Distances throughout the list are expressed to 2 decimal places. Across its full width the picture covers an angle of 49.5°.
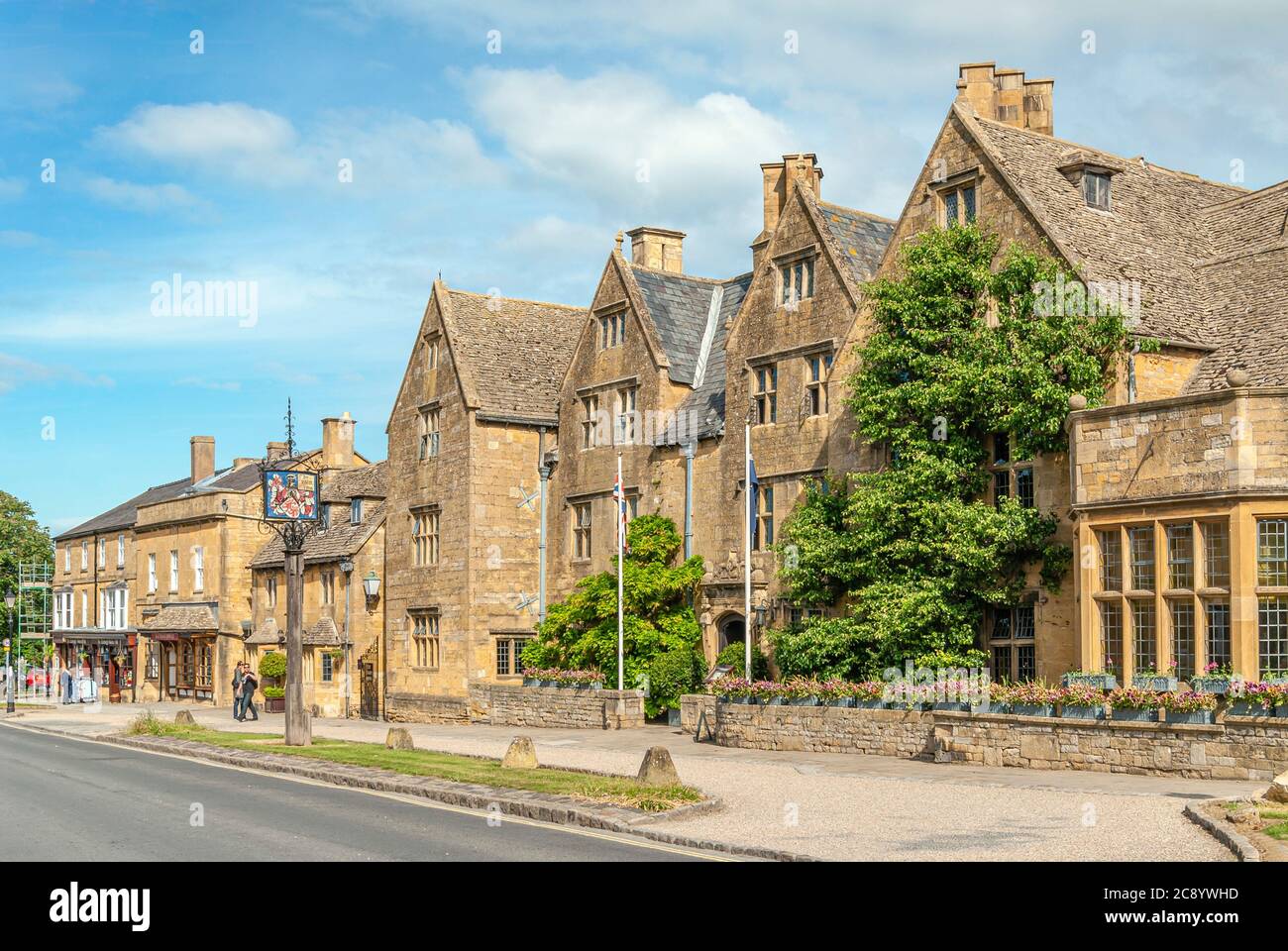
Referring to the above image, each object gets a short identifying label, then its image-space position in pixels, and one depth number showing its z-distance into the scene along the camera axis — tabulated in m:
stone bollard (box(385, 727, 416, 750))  29.27
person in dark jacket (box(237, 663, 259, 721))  44.19
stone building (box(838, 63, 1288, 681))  21.66
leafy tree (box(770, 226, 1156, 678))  26.05
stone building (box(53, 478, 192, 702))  67.50
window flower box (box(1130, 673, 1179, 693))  22.02
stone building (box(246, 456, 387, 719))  48.16
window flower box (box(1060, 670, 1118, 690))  22.98
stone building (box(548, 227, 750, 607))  37.47
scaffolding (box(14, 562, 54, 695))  80.19
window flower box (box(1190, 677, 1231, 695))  21.00
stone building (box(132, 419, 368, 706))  58.19
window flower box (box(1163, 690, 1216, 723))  20.64
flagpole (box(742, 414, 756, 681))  31.30
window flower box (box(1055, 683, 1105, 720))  22.12
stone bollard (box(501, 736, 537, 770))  24.06
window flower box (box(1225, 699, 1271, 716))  19.98
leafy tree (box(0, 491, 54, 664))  80.62
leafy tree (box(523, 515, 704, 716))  35.44
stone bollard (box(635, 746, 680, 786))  19.53
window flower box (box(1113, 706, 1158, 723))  21.33
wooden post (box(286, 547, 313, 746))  30.45
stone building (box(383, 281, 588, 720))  42.31
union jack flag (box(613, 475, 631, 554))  34.56
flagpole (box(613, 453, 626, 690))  34.62
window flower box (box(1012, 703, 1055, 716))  22.94
